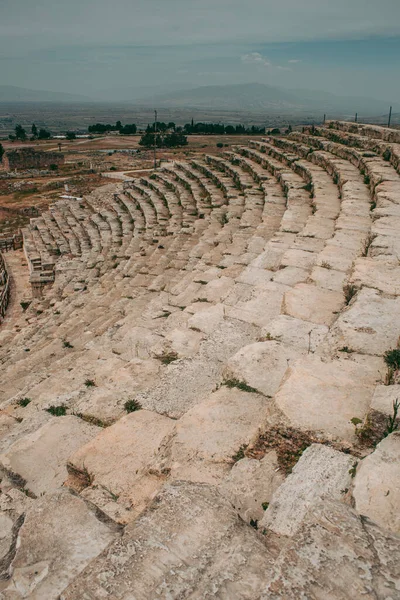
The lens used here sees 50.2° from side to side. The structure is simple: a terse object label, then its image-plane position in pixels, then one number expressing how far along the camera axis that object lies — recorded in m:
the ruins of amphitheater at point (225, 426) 1.69
